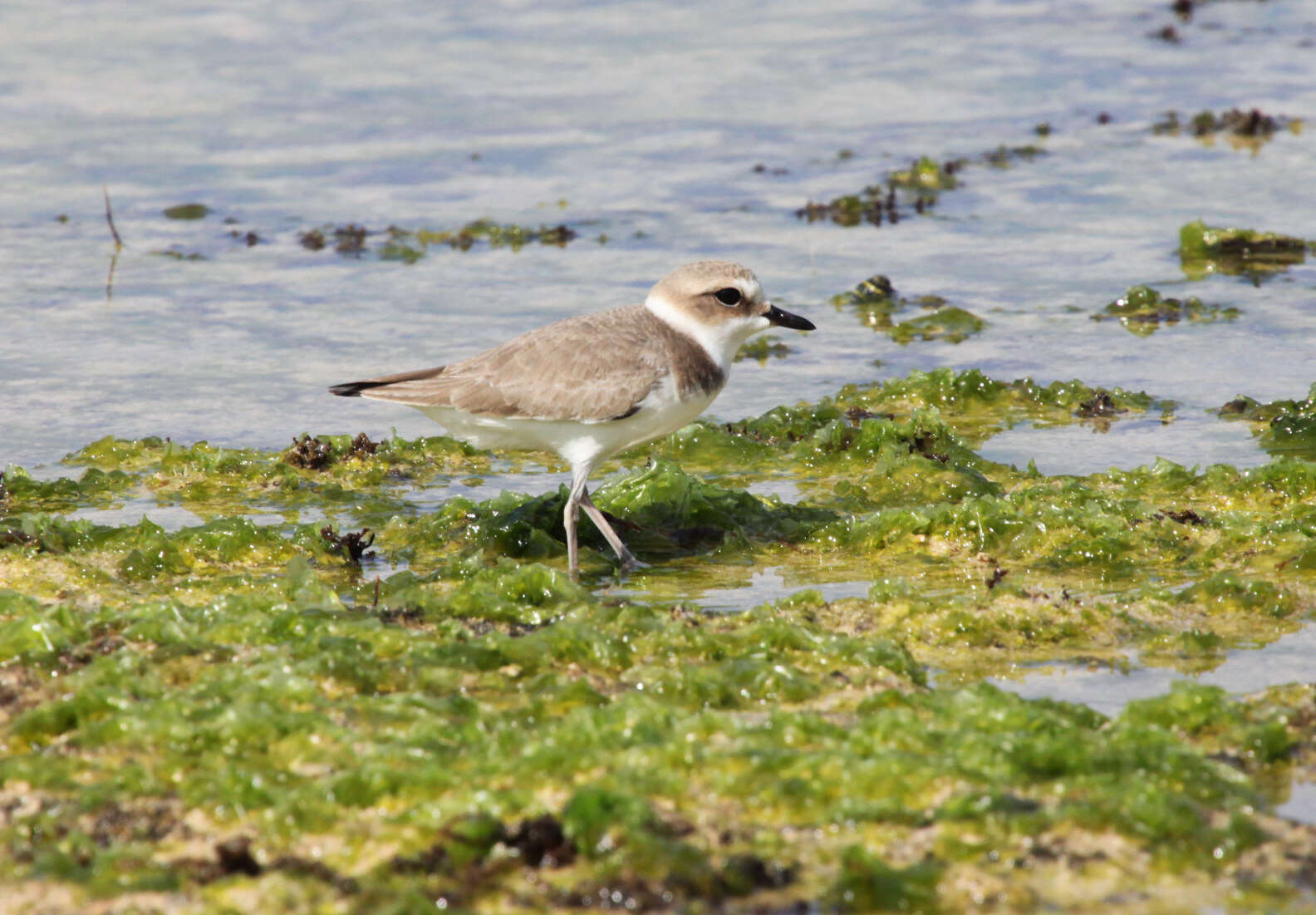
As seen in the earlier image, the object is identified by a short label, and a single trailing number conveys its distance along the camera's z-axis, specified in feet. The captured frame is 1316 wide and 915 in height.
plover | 24.43
